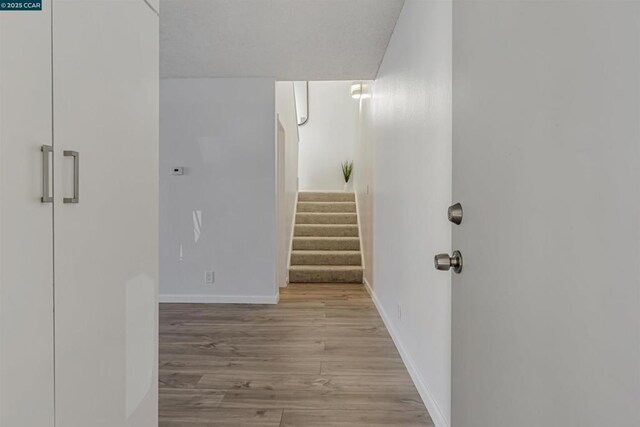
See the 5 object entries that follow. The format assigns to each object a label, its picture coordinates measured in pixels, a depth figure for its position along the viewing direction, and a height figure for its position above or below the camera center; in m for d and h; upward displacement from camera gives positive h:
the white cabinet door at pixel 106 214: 1.01 +0.00
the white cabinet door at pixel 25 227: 0.83 -0.03
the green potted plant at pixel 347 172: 7.66 +0.78
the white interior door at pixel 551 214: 0.51 +0.00
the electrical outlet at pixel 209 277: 4.24 -0.67
